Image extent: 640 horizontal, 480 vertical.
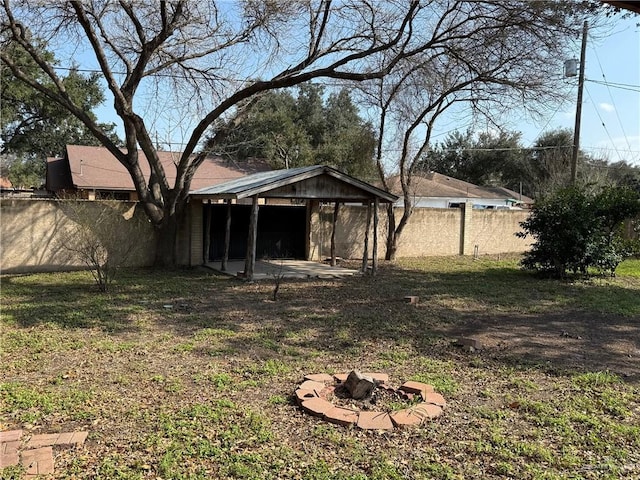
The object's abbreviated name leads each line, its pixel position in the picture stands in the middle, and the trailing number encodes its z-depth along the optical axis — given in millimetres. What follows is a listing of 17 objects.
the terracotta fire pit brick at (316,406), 3695
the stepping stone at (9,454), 2906
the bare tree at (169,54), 9844
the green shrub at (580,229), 11484
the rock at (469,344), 5654
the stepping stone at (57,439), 3150
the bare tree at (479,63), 8648
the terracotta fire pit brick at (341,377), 4355
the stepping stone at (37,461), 2830
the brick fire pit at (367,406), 3574
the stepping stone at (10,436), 3156
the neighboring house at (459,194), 32375
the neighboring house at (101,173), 19766
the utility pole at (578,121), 16041
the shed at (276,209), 10570
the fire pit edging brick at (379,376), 4299
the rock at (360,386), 3975
